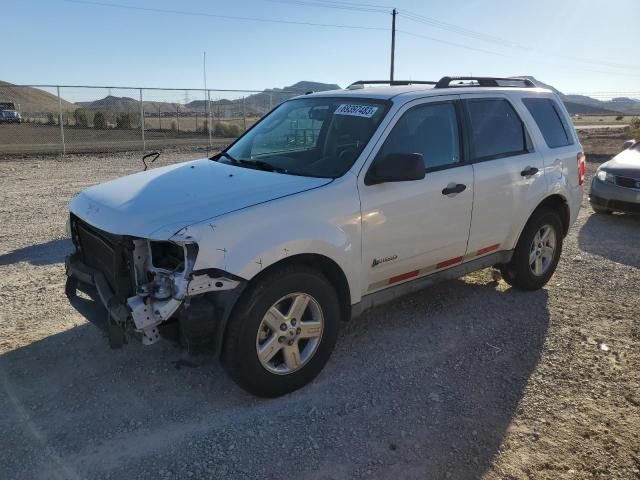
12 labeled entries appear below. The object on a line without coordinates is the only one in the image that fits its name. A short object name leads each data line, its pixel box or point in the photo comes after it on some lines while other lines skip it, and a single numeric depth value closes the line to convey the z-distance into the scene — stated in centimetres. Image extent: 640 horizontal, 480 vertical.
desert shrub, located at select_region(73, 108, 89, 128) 2532
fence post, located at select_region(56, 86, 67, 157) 1678
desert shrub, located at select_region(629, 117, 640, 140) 2591
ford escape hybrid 312
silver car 862
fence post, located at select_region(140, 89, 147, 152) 1859
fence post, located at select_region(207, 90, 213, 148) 2070
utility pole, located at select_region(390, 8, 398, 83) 3447
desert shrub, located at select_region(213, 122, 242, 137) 2530
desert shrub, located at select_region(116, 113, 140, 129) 2331
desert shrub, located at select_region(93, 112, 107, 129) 2483
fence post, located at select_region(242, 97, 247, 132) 2320
